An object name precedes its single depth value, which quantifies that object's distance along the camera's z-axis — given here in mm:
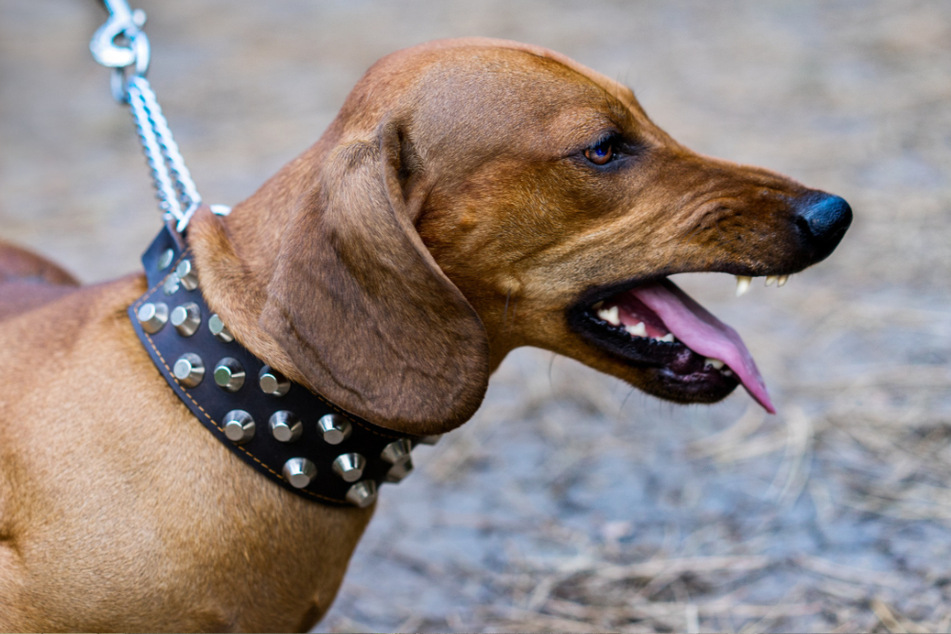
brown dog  2143
